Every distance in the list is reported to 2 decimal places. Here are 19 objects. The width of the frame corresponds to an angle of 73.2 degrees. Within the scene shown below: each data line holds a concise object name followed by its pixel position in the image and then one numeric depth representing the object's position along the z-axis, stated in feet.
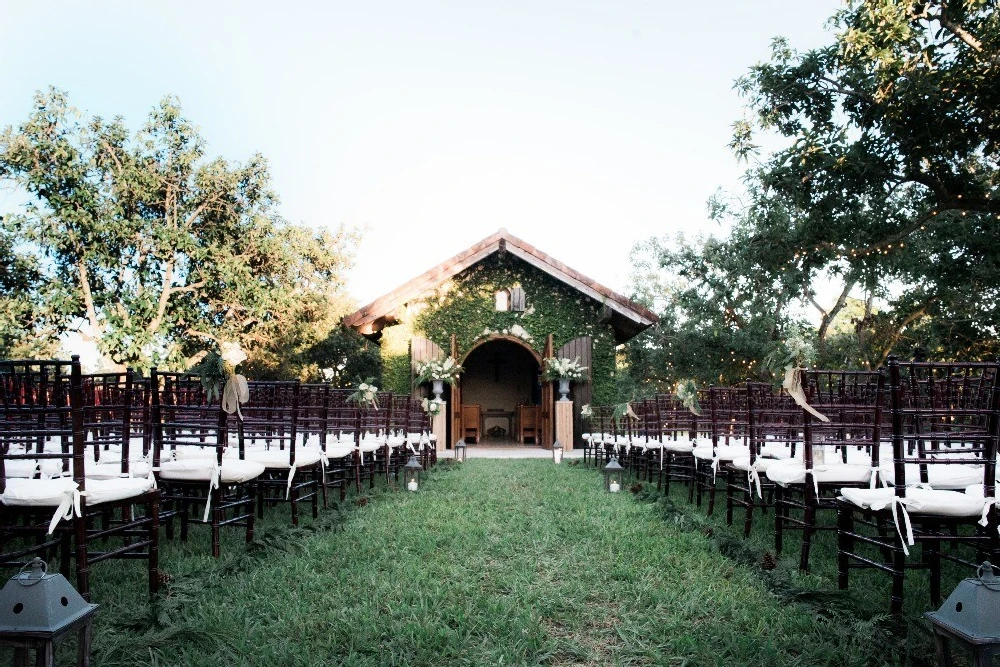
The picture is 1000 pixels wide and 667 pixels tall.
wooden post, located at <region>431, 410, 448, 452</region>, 47.91
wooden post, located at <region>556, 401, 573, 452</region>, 49.11
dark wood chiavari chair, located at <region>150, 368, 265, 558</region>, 12.77
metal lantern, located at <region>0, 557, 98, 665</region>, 6.12
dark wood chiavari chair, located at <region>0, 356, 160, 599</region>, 9.14
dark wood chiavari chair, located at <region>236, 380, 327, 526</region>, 16.10
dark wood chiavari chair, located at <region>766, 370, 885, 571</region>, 11.76
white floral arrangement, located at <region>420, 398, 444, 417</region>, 33.85
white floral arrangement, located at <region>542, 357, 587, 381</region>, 49.19
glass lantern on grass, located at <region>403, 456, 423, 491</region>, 23.39
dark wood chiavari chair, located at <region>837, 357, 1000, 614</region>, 9.06
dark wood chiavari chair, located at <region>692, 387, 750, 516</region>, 18.24
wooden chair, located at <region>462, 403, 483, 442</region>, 57.00
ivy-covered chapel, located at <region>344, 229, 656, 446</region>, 49.26
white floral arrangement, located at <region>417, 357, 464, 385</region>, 48.06
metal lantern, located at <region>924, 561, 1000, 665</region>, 6.12
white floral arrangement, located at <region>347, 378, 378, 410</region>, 23.89
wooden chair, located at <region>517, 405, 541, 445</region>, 56.85
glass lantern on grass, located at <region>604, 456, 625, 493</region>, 22.91
